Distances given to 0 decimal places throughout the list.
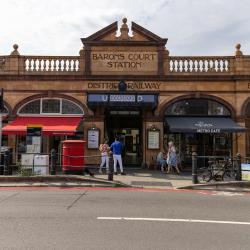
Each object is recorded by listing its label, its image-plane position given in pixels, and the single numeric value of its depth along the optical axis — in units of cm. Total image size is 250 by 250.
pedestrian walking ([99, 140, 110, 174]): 1859
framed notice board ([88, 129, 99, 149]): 2228
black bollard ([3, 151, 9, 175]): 1609
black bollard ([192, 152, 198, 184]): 1574
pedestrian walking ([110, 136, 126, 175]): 1861
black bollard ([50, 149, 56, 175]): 1583
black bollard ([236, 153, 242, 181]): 1581
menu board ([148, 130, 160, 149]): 2238
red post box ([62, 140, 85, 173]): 1659
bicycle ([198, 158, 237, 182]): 1659
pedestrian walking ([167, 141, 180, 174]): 2044
